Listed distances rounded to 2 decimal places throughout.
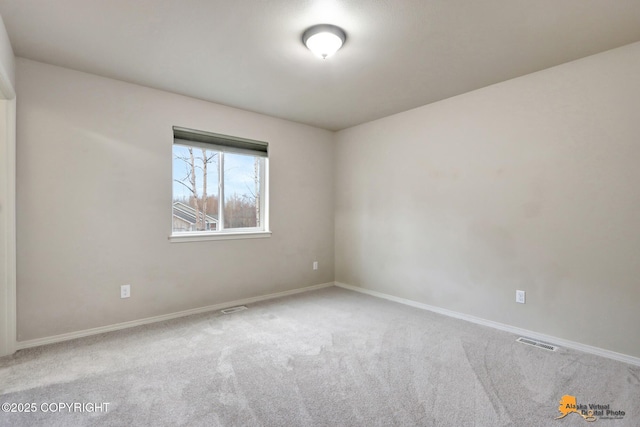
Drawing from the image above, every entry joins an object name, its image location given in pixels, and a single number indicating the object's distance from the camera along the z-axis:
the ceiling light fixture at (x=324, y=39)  2.18
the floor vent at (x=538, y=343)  2.60
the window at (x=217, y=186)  3.51
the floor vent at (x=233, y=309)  3.53
